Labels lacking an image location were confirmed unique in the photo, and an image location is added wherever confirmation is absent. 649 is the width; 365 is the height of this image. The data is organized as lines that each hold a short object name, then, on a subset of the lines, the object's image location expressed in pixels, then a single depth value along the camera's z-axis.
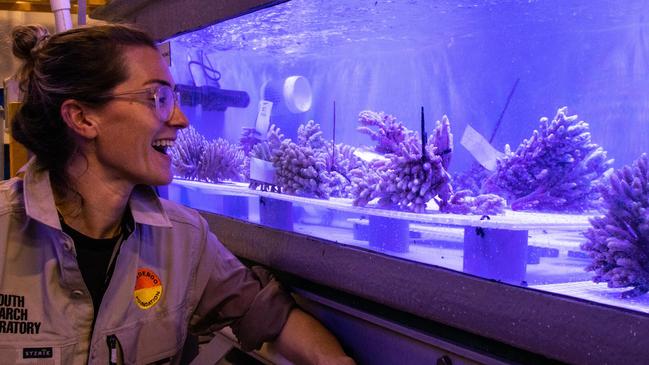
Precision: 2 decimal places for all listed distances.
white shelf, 1.00
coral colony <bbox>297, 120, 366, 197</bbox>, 1.46
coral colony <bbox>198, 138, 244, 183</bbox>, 1.96
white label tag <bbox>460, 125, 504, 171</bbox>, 1.09
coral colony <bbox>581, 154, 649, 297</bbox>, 0.90
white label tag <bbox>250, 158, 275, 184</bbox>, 1.77
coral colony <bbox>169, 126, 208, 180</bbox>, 2.26
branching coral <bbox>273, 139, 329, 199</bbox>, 1.60
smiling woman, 1.35
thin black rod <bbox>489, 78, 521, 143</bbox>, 1.05
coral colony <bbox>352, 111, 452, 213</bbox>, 1.22
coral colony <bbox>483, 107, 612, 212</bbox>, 0.96
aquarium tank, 0.92
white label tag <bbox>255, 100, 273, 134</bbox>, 1.76
